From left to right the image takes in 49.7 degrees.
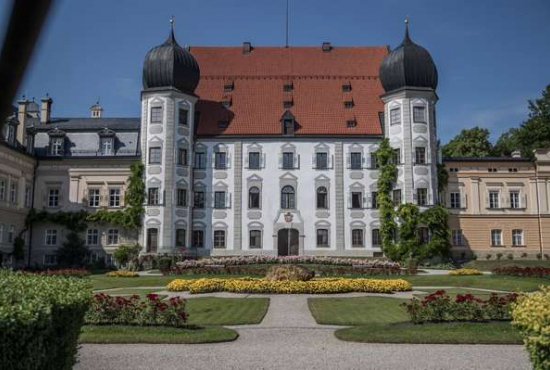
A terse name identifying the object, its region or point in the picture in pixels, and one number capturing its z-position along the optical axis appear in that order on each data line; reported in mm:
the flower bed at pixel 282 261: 35969
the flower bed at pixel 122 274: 32312
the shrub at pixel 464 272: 32250
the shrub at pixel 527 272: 28766
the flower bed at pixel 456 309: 15242
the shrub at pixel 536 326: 6922
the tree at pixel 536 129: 52969
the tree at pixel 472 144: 60375
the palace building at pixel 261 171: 42188
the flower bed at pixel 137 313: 14679
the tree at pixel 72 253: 42125
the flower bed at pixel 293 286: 23516
